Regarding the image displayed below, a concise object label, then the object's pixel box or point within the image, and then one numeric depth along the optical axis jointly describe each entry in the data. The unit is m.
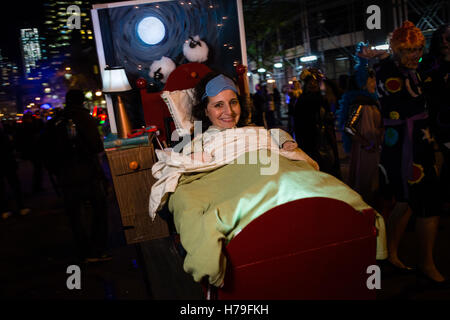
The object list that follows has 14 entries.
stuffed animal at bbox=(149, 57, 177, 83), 3.89
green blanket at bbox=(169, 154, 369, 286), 1.67
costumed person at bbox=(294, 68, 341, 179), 4.95
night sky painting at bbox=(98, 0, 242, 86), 3.91
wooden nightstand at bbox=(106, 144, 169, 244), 3.09
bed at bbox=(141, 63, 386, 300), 1.71
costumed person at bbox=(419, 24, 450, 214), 3.01
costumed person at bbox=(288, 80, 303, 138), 7.81
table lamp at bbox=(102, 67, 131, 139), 3.63
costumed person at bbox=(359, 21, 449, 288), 2.67
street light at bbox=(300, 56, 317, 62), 18.31
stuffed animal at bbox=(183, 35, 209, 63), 3.88
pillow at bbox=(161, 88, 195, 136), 3.21
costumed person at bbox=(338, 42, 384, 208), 3.59
